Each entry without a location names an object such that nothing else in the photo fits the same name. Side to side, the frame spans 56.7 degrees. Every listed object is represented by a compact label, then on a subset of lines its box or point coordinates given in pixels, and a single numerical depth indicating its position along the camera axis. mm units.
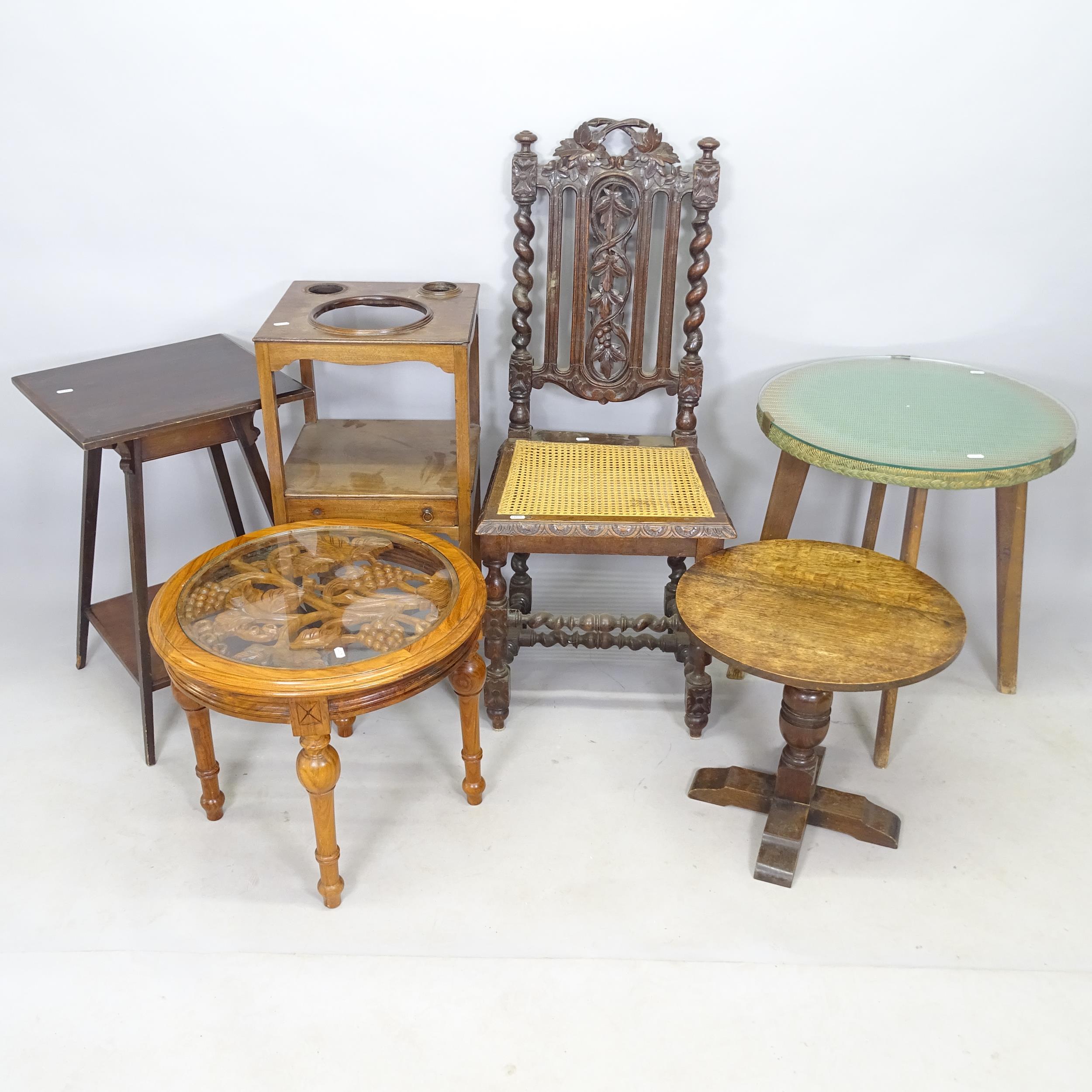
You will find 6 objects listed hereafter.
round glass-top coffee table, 1911
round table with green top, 2221
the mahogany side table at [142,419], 2299
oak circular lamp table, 2008
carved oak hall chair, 2377
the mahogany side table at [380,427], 2270
